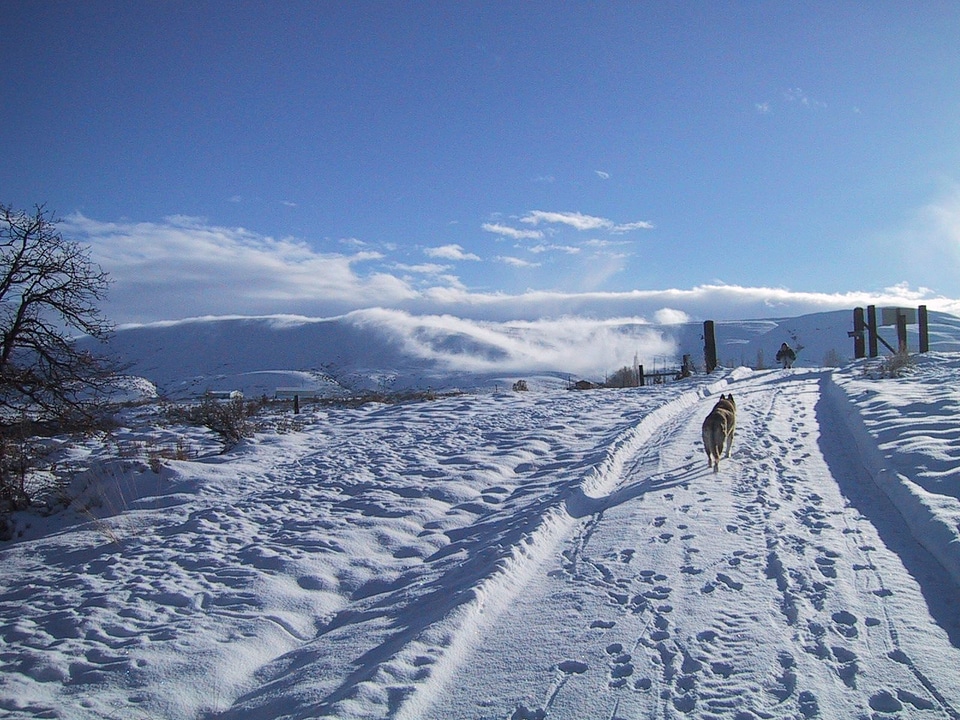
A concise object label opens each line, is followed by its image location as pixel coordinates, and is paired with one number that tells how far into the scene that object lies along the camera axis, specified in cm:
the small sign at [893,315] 2959
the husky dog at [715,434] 916
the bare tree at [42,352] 805
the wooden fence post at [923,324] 2892
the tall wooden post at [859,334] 2900
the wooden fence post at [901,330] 2567
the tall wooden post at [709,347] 2802
